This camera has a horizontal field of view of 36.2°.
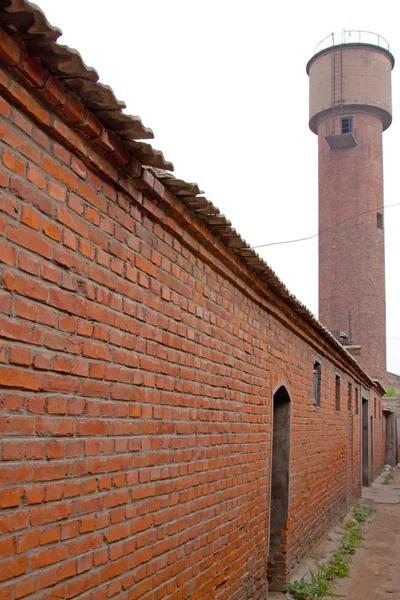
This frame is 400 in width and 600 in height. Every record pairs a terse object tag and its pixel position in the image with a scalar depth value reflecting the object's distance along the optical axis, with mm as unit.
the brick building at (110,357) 2305
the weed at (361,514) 12402
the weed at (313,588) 6586
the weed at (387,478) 21766
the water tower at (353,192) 29891
